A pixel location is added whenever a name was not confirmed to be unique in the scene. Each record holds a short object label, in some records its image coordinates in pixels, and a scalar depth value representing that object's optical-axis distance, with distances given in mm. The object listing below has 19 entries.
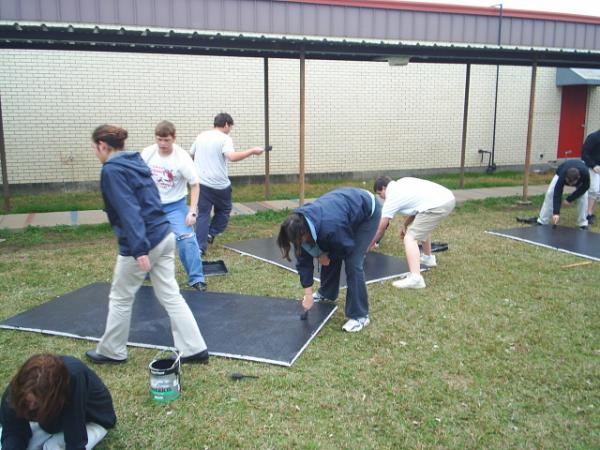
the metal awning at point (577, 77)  14500
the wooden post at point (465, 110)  10891
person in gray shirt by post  6199
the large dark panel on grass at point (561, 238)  6570
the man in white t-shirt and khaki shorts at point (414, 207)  5145
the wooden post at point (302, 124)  8047
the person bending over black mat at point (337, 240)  3467
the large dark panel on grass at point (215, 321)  3889
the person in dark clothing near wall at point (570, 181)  7130
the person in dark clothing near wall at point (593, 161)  7941
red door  15672
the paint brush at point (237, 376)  3445
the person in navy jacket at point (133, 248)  3186
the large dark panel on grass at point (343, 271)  5648
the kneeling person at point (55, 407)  2189
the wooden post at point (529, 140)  9508
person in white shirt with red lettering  4708
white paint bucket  3139
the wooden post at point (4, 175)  8070
